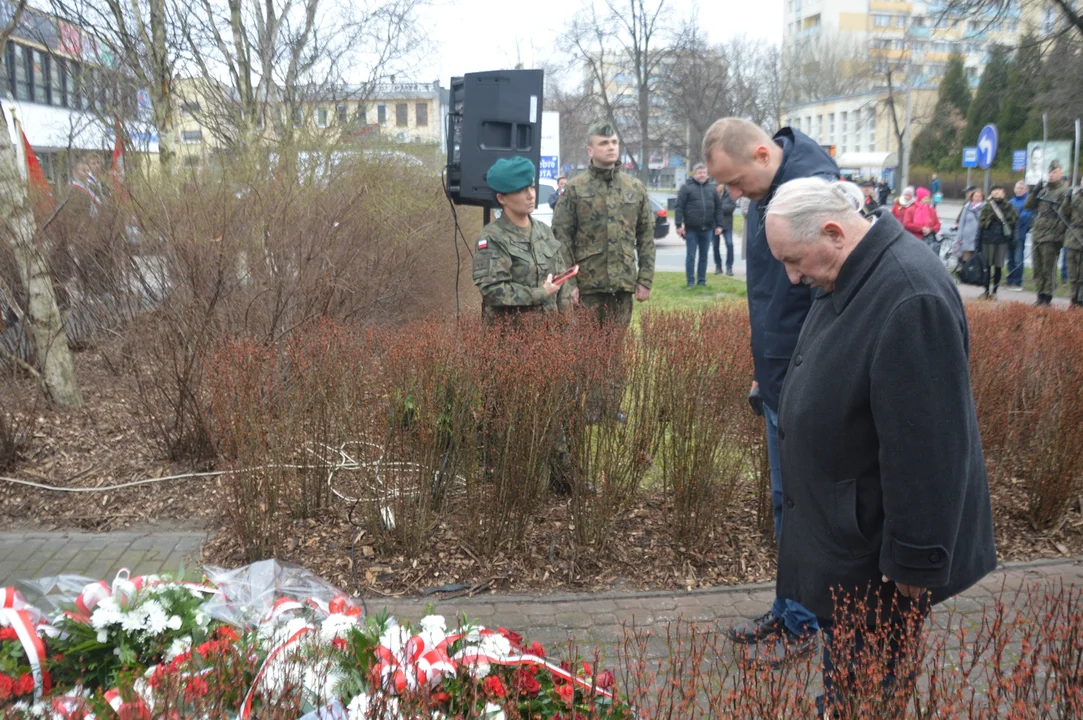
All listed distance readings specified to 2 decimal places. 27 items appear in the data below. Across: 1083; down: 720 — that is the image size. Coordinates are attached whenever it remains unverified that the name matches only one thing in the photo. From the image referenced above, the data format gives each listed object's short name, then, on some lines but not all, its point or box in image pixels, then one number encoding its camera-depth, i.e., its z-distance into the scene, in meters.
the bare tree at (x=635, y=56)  36.84
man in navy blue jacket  3.50
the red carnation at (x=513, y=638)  2.58
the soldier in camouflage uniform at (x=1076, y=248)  13.34
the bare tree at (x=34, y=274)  6.15
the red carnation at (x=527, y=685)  2.19
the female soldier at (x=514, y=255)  5.20
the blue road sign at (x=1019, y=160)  31.22
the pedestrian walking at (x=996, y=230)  14.91
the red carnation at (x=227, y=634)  2.51
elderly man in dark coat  2.29
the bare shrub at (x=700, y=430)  4.38
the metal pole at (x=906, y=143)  40.55
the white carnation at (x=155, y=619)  2.69
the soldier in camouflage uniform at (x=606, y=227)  6.61
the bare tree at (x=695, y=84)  36.94
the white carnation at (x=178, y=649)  2.51
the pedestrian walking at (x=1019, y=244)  16.14
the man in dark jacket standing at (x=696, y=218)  15.29
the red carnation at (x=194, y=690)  1.98
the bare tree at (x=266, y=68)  12.52
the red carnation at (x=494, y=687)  2.12
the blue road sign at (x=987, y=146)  20.73
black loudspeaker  6.41
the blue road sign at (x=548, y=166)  22.62
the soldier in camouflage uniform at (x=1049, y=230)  13.74
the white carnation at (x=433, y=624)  2.54
